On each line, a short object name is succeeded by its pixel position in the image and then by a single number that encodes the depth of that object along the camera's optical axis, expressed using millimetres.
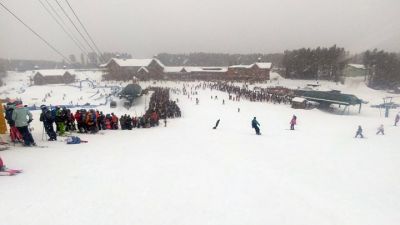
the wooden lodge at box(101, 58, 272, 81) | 84125
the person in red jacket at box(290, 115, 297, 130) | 20922
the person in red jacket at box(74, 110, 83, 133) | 13039
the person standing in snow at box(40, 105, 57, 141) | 10898
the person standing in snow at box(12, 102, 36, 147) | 9367
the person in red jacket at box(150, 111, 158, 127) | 19161
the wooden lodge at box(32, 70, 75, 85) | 87750
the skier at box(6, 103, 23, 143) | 9958
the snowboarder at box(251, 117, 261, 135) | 16944
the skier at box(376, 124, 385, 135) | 19938
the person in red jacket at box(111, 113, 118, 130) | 15619
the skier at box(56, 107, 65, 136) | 11859
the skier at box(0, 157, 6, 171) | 6812
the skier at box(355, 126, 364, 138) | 18234
